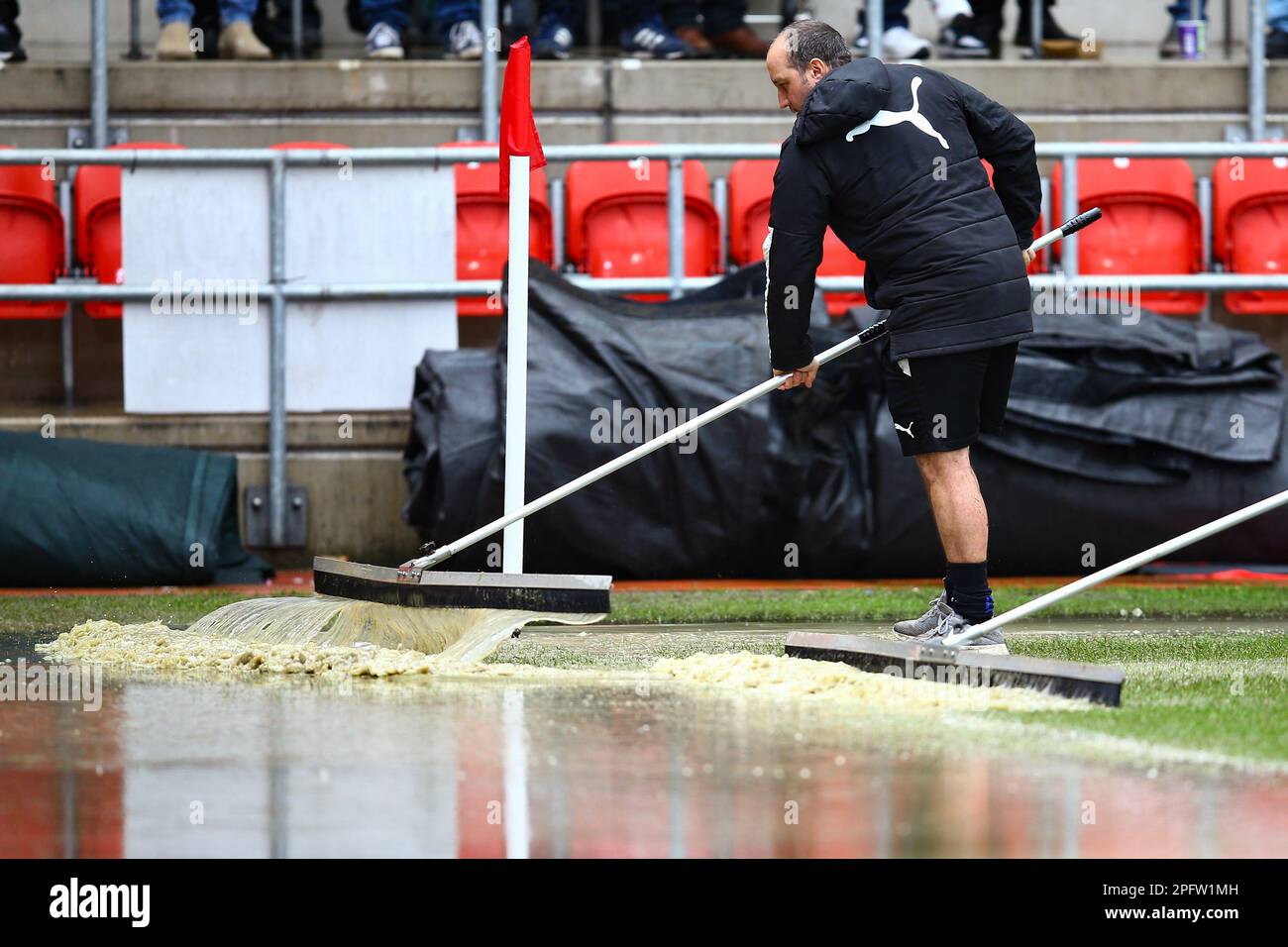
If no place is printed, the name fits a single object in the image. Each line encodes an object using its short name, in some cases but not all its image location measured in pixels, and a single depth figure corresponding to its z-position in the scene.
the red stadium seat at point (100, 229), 9.27
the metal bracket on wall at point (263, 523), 8.82
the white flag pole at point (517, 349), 6.45
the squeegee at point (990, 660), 4.66
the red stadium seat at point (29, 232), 9.14
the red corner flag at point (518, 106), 6.37
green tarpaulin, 7.84
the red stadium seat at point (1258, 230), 9.57
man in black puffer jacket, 5.58
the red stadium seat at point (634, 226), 9.48
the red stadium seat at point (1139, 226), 9.73
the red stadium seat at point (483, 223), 9.32
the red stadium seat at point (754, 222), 9.41
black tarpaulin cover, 7.92
